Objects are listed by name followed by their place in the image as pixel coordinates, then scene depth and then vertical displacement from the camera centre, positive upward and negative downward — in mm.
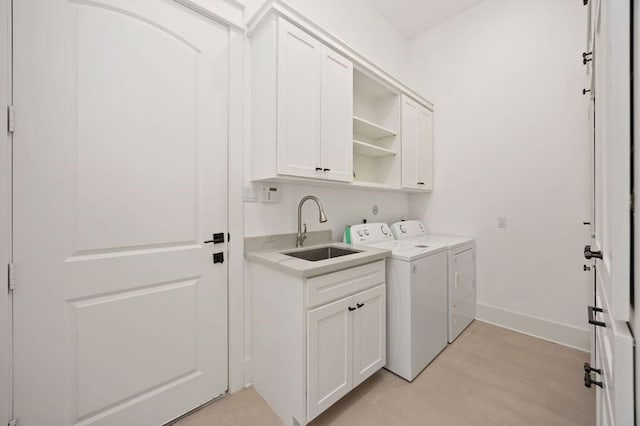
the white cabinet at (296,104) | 1539 +697
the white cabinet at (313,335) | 1309 -714
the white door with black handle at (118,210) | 1093 +2
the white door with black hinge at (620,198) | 498 +30
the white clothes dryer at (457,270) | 2215 -539
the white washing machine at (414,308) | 1745 -693
